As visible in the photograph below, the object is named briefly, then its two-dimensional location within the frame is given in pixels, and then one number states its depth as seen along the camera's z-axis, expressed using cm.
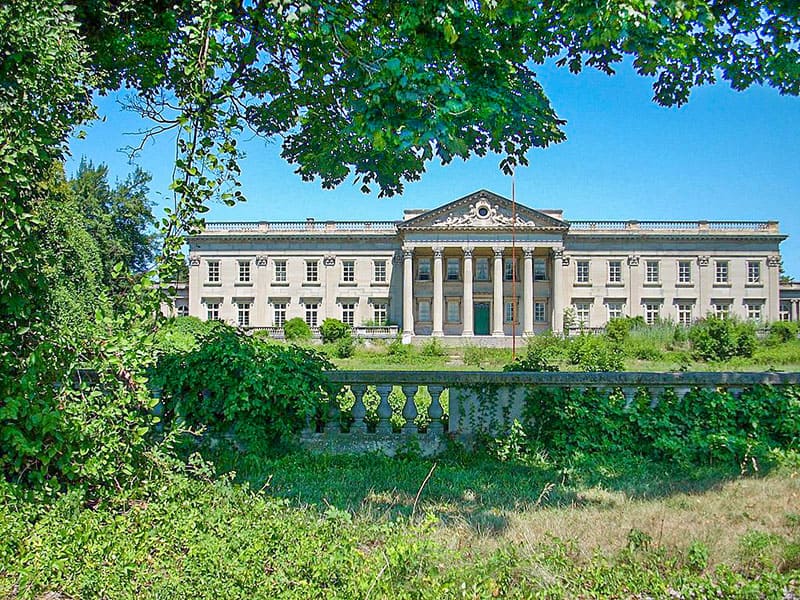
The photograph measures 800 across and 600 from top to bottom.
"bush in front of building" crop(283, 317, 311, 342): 3934
